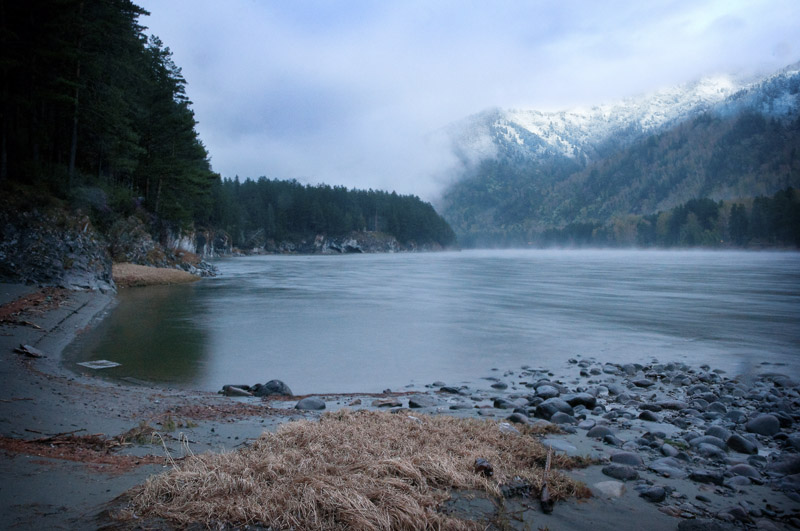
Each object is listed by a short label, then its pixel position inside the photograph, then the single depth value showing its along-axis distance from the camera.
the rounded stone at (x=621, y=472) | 5.37
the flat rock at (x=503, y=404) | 8.86
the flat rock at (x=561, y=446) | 6.10
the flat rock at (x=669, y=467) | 5.54
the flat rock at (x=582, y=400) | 8.80
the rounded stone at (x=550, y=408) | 8.14
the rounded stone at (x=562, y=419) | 7.76
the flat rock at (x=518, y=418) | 7.57
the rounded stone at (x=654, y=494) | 4.83
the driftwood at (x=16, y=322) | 13.27
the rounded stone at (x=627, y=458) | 5.82
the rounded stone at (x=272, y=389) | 9.71
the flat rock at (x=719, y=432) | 6.94
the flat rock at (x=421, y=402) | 8.83
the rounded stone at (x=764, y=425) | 7.35
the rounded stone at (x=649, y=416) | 8.09
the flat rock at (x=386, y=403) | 8.90
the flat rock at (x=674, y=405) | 8.83
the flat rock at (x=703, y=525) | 4.20
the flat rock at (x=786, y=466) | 5.72
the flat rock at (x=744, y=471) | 5.56
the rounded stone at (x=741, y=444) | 6.50
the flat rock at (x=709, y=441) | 6.58
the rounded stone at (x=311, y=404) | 8.53
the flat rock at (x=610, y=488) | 4.91
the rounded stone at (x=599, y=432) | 6.95
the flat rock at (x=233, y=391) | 9.59
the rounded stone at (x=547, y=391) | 9.58
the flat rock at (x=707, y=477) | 5.34
